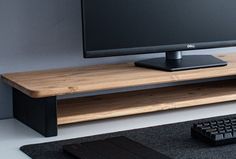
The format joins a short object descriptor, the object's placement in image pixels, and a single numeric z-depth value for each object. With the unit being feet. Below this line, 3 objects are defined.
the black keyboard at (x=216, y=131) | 4.20
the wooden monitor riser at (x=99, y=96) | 4.56
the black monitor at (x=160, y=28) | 5.07
